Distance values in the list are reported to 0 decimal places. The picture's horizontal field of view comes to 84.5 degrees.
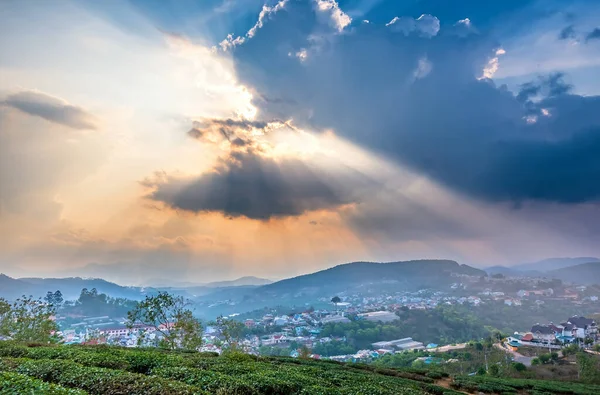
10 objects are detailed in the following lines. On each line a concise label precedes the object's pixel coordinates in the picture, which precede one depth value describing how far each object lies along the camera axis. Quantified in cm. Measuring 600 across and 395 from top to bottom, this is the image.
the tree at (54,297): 11285
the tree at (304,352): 4615
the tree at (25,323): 3884
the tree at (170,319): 4081
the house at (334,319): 13635
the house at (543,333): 9181
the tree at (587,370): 4031
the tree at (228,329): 4471
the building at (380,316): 13950
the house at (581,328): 9281
